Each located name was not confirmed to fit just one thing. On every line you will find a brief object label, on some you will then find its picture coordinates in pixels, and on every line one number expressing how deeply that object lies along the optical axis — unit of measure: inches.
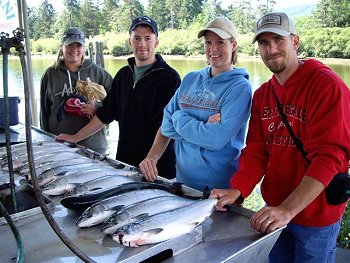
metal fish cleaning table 60.8
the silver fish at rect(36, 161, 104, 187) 87.3
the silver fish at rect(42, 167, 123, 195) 82.9
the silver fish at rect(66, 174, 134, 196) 81.5
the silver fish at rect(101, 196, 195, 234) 65.0
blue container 147.1
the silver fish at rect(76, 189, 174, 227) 68.2
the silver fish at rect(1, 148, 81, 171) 102.0
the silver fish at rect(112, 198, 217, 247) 61.4
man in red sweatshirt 76.4
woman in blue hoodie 95.3
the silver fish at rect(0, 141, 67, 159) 113.7
